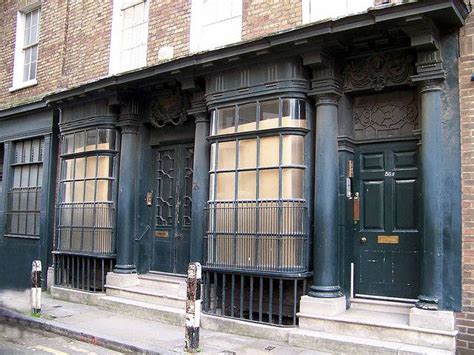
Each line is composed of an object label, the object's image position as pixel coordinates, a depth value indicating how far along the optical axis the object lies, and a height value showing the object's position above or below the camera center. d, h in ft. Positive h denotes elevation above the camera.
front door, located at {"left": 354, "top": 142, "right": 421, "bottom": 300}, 21.91 +0.36
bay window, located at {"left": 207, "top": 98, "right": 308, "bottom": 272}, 22.98 +1.91
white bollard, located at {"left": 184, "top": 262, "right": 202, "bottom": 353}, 20.35 -3.39
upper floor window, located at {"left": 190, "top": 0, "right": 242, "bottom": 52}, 28.43 +11.87
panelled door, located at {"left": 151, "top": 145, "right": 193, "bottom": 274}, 30.04 +1.01
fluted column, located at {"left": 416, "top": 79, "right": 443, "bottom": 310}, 19.67 +1.39
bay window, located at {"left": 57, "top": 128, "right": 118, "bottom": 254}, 32.01 +1.87
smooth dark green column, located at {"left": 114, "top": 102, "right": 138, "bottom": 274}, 31.07 +2.04
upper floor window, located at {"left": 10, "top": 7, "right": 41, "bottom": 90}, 41.86 +14.77
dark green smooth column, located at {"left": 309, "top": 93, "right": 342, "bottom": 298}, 22.31 +1.20
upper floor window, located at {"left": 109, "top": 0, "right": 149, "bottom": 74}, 33.22 +12.81
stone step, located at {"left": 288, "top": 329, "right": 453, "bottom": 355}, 18.83 -4.59
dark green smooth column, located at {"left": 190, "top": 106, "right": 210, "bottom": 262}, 26.94 +2.31
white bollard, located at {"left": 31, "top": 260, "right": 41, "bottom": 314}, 27.86 -3.83
